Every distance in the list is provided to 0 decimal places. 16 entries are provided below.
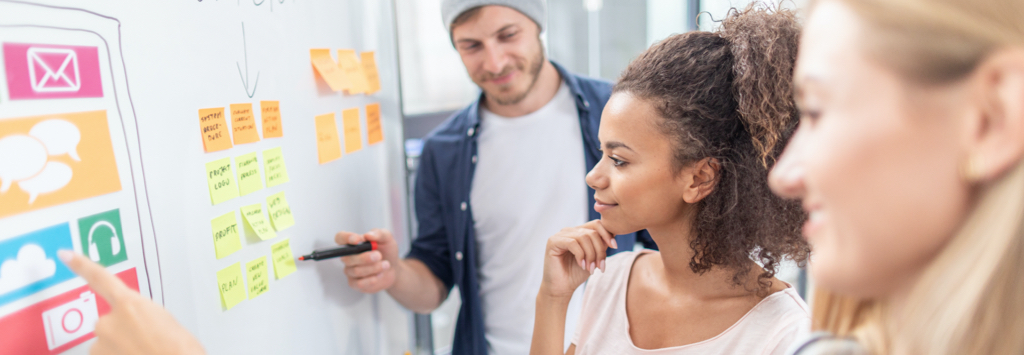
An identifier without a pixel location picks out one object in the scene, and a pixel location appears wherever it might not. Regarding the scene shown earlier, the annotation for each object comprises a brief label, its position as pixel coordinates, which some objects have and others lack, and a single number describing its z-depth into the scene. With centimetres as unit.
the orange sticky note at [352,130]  122
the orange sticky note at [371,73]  131
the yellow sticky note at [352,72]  120
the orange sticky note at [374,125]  134
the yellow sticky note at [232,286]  83
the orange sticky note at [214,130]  80
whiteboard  58
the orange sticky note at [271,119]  94
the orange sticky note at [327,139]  112
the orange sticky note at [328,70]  109
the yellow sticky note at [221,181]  81
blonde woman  38
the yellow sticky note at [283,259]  97
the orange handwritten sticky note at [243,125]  86
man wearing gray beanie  143
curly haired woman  87
